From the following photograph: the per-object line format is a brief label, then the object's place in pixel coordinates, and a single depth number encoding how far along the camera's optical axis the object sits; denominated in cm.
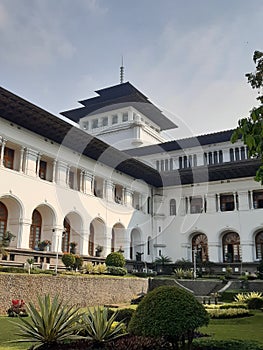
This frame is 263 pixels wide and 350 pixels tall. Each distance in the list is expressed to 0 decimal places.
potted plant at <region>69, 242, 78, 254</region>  2816
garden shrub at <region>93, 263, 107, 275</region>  2412
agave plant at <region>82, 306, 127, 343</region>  838
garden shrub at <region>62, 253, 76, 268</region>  2373
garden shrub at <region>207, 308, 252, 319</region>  1534
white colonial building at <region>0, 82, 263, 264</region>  2548
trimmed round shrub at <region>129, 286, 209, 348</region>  744
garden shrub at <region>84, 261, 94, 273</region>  2384
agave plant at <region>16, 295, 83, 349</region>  806
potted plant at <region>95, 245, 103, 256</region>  3078
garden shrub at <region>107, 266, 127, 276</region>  2511
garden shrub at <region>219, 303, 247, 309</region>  1756
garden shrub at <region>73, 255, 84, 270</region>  2408
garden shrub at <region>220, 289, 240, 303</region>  2259
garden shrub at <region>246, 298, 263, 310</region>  1836
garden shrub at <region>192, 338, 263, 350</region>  841
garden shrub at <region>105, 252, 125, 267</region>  2777
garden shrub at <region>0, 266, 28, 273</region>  1814
